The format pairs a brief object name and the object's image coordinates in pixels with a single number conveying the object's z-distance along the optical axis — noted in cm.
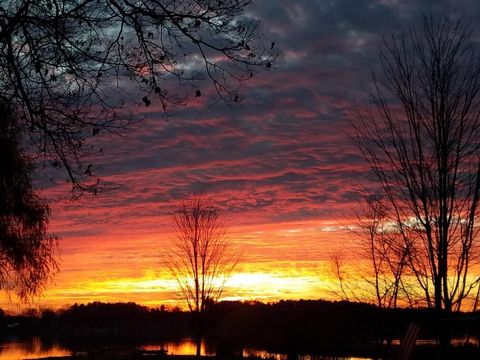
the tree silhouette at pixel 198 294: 2806
